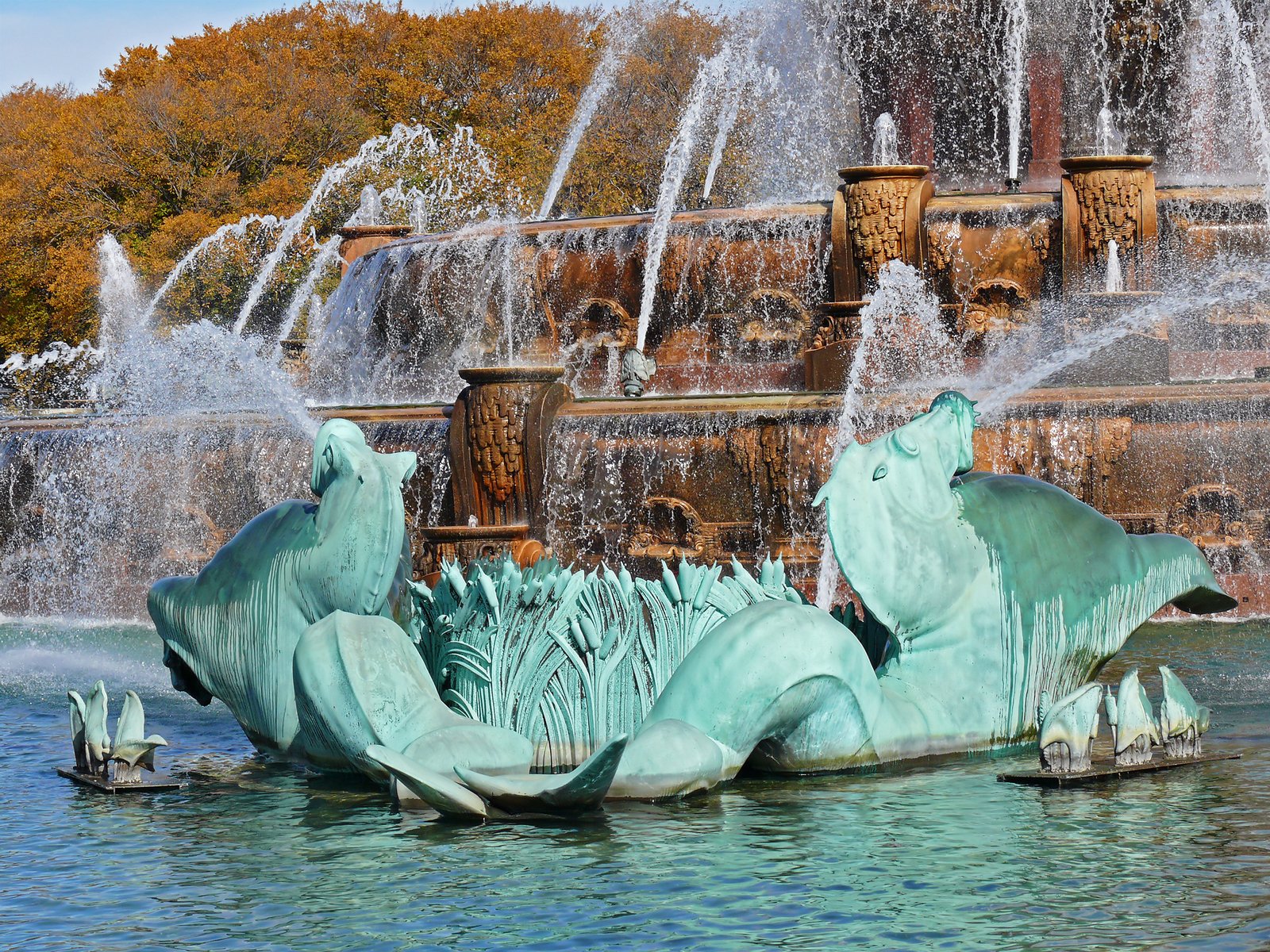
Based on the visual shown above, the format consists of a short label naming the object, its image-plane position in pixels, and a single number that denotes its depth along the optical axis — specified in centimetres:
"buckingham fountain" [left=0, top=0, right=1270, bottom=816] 1284
